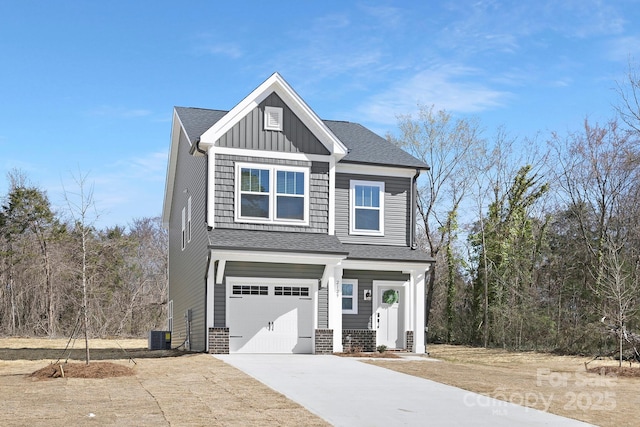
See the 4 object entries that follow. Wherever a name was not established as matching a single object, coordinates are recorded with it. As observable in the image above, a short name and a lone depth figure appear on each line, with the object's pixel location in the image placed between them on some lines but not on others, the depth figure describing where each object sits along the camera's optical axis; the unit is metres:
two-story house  21.31
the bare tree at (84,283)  15.55
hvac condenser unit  26.34
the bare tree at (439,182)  36.66
